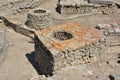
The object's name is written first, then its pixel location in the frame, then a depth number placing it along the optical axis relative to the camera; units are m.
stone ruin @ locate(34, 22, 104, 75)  5.16
